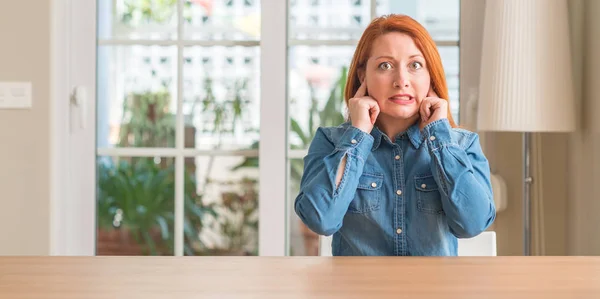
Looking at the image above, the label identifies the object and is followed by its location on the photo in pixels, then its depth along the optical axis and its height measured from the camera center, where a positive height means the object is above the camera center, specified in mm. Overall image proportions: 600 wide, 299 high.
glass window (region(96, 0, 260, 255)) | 3346 +188
